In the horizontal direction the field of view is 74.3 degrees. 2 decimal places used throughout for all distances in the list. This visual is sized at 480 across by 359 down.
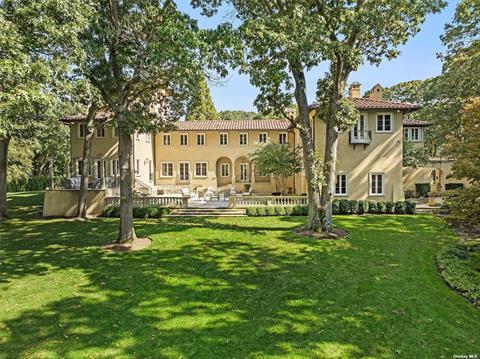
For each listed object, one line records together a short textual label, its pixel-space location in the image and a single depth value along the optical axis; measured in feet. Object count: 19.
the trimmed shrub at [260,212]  67.21
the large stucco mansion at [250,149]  74.28
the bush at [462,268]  29.58
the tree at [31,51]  24.91
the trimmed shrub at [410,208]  68.08
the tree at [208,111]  141.18
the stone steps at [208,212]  68.23
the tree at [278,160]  74.90
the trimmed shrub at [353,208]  67.97
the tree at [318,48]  40.63
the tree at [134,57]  35.68
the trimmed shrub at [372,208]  68.49
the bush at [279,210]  67.67
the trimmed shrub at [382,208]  68.44
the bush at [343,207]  67.92
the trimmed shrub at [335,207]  67.92
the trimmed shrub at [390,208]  68.49
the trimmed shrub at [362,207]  68.18
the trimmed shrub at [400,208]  67.97
